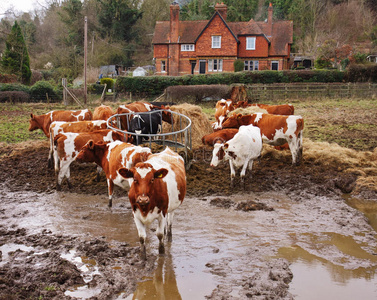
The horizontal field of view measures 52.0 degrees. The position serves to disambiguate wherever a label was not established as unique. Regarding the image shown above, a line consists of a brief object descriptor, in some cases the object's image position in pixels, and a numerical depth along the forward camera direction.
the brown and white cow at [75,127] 10.98
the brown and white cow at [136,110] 13.12
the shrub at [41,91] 30.62
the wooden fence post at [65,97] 28.47
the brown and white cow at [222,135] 10.74
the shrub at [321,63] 43.81
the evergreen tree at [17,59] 37.06
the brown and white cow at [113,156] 7.74
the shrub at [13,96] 27.89
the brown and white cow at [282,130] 11.42
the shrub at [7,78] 34.94
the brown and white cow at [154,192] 5.65
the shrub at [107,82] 38.03
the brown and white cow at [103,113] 13.48
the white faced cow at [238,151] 9.80
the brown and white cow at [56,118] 13.02
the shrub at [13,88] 30.67
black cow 11.81
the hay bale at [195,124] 14.00
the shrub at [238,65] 42.69
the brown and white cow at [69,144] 9.72
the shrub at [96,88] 35.10
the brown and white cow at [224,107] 17.88
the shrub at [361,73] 34.78
